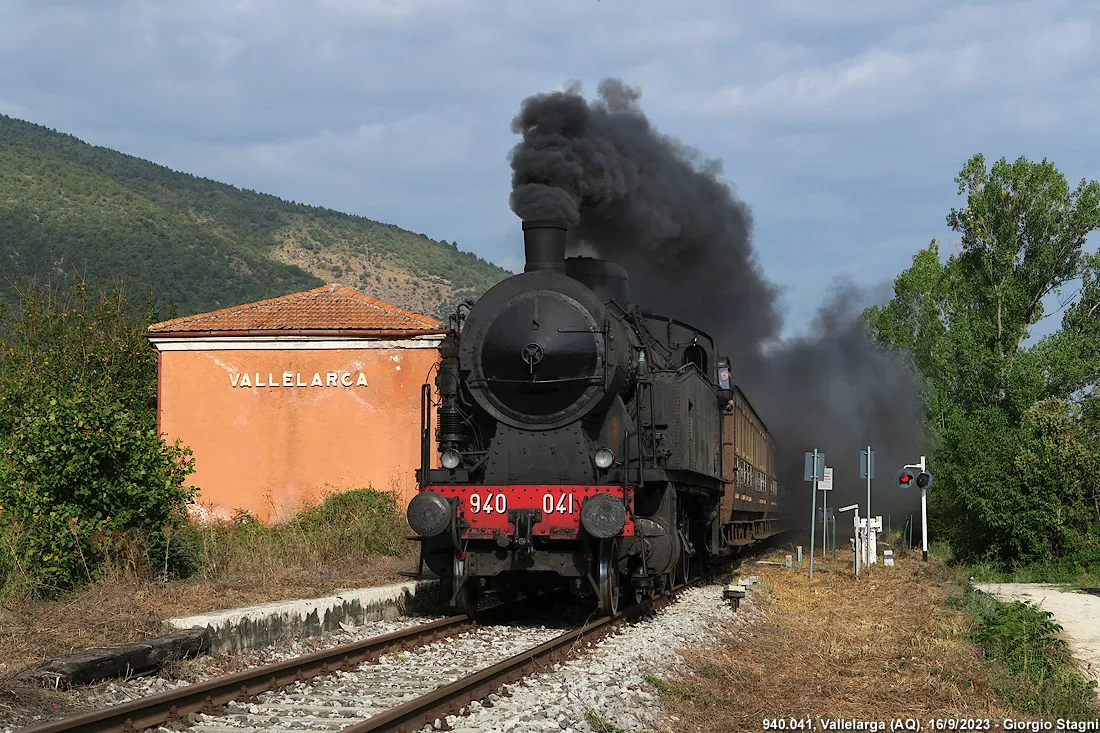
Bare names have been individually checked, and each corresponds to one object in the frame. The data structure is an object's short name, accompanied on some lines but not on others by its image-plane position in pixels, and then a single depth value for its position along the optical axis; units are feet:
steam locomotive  35.47
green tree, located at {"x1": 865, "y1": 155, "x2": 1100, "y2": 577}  83.61
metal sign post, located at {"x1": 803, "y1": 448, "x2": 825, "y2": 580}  65.46
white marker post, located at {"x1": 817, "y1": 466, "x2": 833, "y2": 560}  66.64
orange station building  77.05
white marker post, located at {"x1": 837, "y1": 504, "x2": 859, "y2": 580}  61.68
